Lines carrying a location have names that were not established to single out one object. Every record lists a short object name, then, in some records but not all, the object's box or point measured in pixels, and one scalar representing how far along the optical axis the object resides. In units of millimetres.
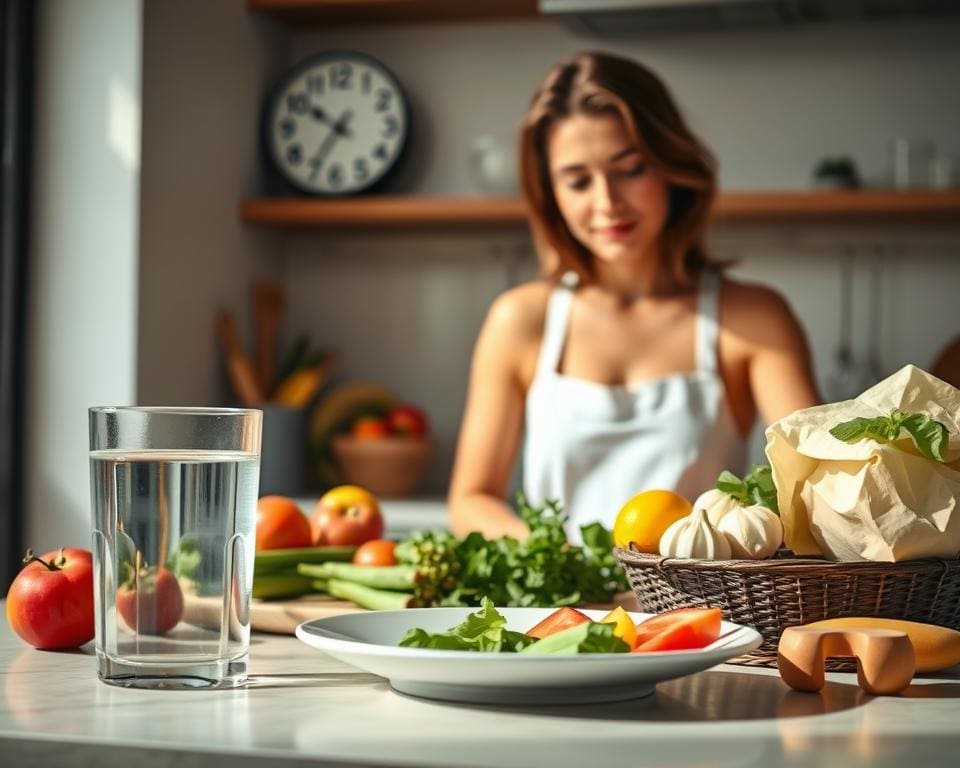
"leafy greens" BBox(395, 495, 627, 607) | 1261
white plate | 823
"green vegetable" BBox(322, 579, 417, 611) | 1274
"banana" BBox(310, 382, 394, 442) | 3316
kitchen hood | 2922
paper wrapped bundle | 971
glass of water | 912
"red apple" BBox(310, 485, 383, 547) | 1518
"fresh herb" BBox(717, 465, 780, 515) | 1068
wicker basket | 994
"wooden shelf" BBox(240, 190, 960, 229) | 2941
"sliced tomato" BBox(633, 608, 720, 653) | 917
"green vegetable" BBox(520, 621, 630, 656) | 850
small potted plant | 3029
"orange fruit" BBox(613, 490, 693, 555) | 1101
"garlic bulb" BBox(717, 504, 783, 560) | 1013
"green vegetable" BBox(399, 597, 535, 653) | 899
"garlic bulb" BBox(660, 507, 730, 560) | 1021
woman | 2273
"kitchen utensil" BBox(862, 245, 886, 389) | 3207
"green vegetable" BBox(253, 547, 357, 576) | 1357
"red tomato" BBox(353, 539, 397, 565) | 1359
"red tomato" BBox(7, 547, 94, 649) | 1099
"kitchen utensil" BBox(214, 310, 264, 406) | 3201
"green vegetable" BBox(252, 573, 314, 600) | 1350
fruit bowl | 3170
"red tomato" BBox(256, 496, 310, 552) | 1446
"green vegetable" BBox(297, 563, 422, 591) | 1269
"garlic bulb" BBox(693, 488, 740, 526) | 1042
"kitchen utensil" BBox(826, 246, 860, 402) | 3166
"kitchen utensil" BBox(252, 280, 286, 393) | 3400
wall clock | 3338
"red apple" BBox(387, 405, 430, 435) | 3236
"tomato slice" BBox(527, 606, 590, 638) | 951
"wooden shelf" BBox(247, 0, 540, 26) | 3299
